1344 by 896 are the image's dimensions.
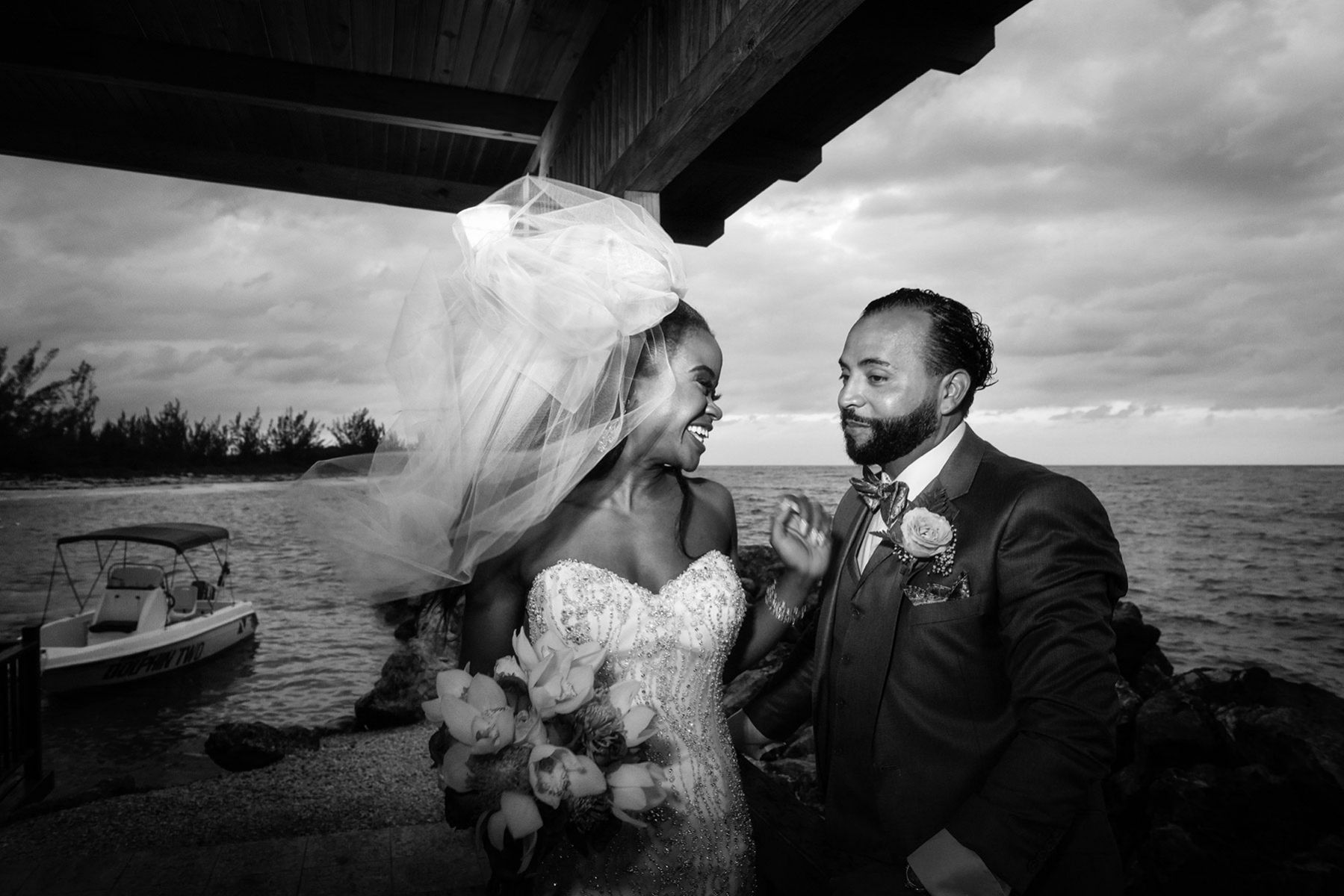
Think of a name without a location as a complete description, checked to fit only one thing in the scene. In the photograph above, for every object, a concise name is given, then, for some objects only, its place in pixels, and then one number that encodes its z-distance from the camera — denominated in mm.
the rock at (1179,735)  6668
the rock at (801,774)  6883
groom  1590
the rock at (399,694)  11000
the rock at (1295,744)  5805
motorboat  13734
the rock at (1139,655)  8647
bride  2070
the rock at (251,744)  9203
